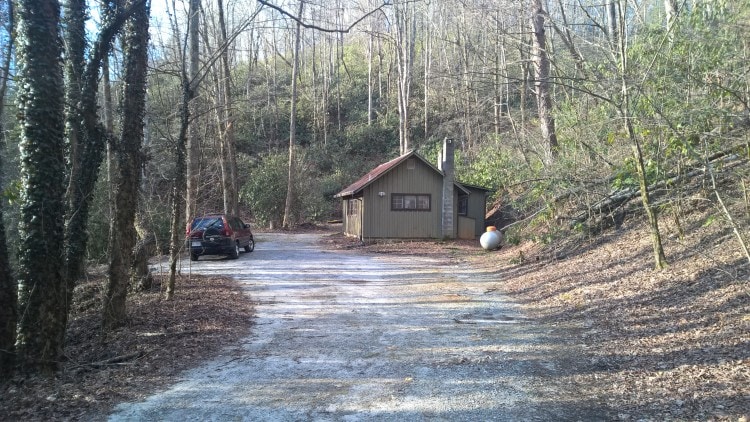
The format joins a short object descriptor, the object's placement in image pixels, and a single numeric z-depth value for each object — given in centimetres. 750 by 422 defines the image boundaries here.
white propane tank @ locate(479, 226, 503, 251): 2078
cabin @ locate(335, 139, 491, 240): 2575
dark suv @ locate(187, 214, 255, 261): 1820
